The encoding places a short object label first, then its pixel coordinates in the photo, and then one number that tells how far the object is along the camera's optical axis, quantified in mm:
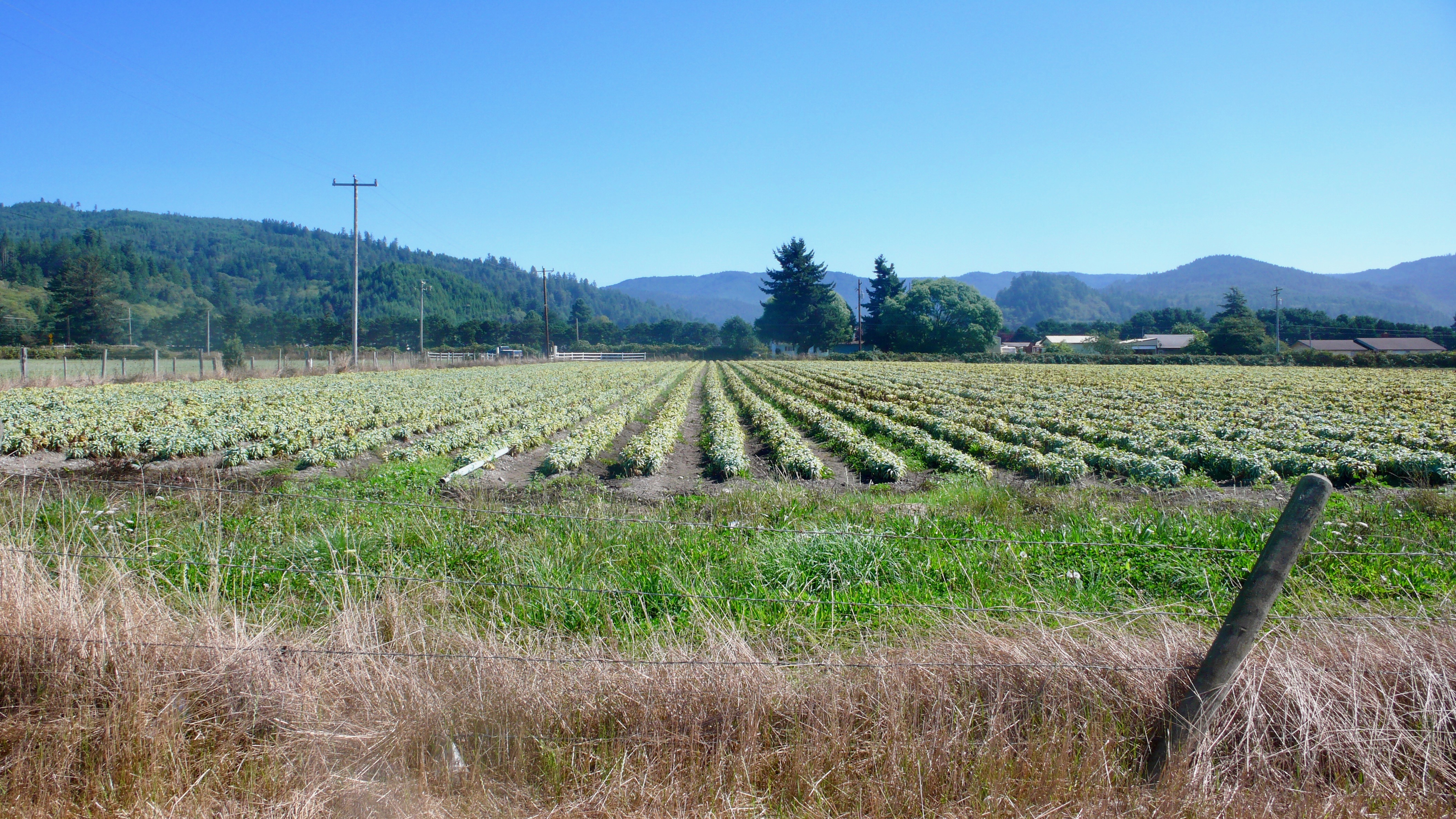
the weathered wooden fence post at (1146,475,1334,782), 2615
